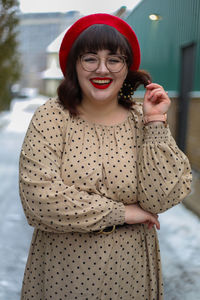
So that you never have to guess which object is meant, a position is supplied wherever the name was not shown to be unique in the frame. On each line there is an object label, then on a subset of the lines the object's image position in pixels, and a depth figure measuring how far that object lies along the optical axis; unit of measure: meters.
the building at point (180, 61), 3.90
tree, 5.33
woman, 1.33
